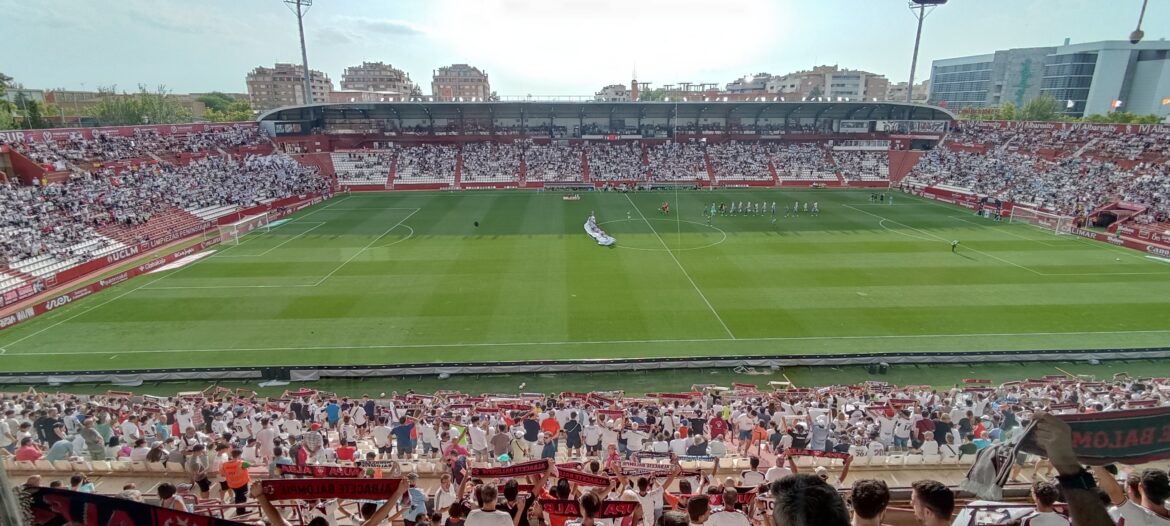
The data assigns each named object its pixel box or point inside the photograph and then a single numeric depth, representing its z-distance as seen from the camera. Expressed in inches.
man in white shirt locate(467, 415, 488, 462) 410.0
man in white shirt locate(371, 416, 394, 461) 441.7
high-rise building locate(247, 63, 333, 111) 5674.2
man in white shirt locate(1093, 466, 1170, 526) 154.5
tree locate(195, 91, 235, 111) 4799.2
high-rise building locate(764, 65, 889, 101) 5334.6
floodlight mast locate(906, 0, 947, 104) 2309.5
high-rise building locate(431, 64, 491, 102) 6392.7
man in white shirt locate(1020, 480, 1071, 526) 154.7
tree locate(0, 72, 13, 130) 1925.4
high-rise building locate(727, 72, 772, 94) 6018.7
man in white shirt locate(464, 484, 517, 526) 175.8
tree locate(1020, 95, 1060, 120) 3125.0
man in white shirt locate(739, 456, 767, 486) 284.4
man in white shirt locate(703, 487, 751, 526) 178.4
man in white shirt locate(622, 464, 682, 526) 228.4
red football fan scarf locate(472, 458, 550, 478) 227.2
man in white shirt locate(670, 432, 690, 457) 406.0
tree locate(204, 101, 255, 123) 3769.7
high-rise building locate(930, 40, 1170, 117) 3336.6
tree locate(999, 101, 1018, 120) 3225.1
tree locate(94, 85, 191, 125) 3029.0
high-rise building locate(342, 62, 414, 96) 6127.0
